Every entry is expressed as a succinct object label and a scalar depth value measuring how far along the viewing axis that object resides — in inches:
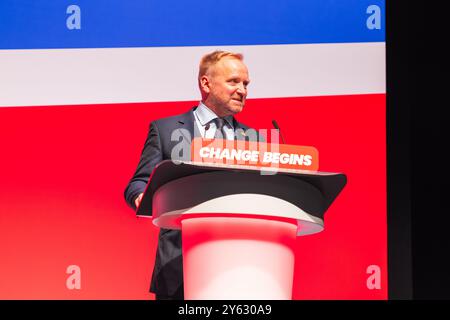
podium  161.2
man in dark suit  228.4
